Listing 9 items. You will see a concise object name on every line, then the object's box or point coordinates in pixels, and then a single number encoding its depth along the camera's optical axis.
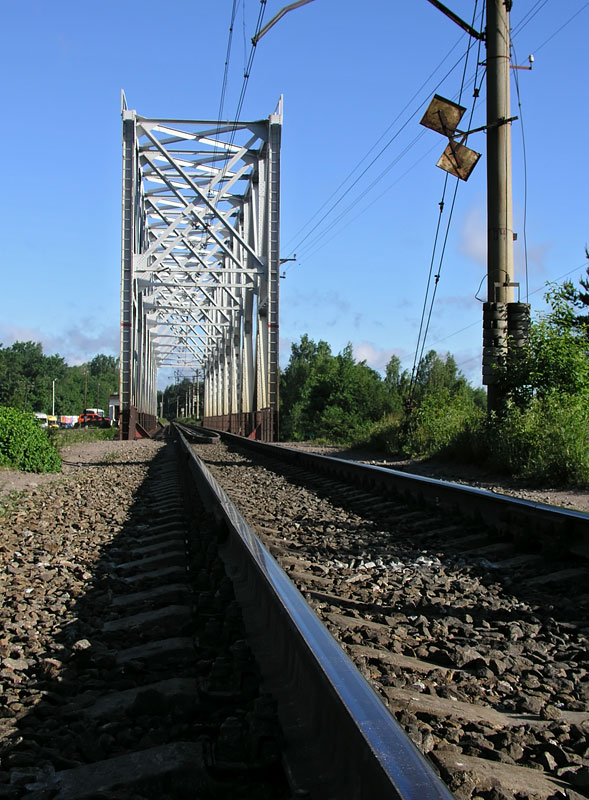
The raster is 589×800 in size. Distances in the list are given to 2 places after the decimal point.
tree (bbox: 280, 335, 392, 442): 49.28
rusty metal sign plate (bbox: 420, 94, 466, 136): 12.41
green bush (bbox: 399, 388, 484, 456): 13.56
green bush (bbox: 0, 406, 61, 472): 11.75
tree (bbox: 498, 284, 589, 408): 11.47
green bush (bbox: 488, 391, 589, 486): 9.27
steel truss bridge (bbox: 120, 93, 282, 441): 26.84
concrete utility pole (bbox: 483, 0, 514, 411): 11.57
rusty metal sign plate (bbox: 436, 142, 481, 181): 12.59
